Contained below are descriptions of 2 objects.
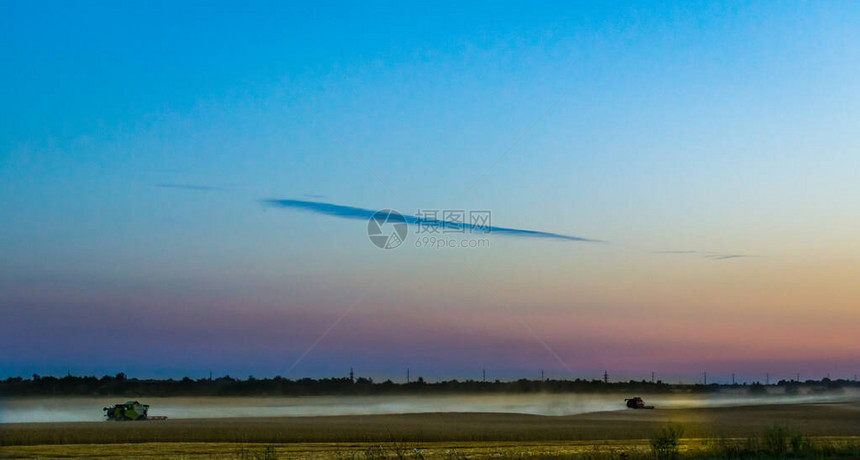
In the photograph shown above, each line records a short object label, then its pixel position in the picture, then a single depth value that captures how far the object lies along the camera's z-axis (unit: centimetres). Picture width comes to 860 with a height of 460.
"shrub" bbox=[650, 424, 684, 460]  3622
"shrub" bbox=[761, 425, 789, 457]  3469
